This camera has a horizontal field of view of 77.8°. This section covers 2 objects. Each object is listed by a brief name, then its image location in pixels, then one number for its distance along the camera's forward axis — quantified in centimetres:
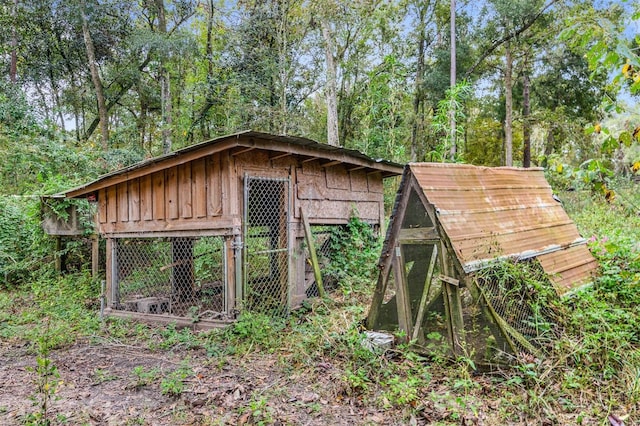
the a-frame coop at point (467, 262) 379
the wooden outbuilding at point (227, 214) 554
